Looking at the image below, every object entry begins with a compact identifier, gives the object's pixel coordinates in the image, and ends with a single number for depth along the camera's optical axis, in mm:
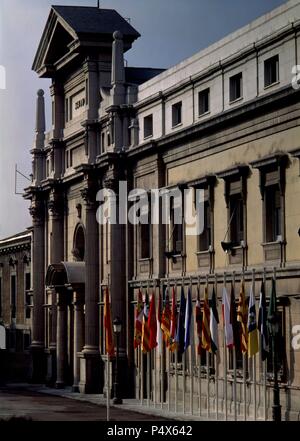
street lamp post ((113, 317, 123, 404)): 44844
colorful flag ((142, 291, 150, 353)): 41688
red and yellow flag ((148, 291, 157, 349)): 41438
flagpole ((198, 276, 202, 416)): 38600
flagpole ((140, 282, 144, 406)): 44872
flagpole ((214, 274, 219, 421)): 37406
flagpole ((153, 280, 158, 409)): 43981
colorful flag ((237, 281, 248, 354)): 35125
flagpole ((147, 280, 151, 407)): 43656
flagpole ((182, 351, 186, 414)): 40994
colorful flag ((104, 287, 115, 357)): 43969
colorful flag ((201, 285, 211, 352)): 37438
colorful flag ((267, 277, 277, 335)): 33625
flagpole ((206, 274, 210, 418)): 39938
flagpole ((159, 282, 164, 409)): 43156
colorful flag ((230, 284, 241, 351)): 35719
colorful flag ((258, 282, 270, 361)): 34281
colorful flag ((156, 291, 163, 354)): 41375
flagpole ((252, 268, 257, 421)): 35081
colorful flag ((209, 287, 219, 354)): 37281
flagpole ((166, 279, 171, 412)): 41375
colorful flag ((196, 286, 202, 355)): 38000
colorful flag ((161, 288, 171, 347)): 40406
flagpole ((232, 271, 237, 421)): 35719
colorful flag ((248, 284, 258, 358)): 34531
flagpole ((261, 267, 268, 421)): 34875
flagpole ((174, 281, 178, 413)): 40750
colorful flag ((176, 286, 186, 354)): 39250
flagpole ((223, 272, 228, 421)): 36881
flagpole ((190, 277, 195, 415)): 39344
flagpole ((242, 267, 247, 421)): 35038
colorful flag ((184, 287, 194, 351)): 38656
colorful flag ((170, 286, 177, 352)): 39906
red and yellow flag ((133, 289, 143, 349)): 42656
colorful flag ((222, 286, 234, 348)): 35719
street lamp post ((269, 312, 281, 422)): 32469
